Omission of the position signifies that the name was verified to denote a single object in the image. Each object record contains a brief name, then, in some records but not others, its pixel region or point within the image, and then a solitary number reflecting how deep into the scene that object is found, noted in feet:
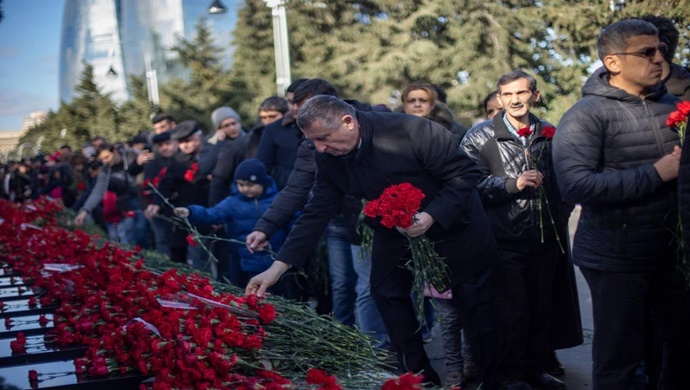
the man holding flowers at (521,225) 18.19
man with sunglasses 13.70
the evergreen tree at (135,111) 162.30
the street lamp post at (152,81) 150.55
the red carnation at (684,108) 12.92
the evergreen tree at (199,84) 174.60
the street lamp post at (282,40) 61.09
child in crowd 23.17
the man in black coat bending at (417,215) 15.25
